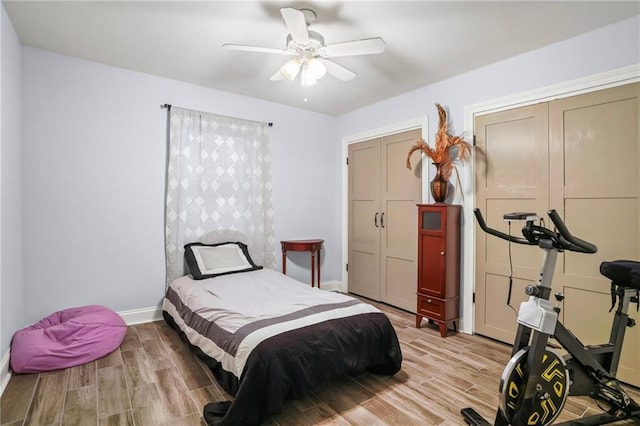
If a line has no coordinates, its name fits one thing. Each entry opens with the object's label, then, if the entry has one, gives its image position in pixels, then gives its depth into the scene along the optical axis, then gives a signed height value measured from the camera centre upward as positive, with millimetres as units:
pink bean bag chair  2420 -1016
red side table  4246 -464
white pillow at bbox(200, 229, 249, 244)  3838 -302
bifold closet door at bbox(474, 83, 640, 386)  2373 +140
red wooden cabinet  3203 -527
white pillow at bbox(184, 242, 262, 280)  3500 -536
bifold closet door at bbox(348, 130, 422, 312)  3898 -110
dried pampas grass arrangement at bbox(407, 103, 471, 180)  3264 +630
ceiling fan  2197 +1178
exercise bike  1656 -808
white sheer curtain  3600 +336
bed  1863 -851
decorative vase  3311 +250
